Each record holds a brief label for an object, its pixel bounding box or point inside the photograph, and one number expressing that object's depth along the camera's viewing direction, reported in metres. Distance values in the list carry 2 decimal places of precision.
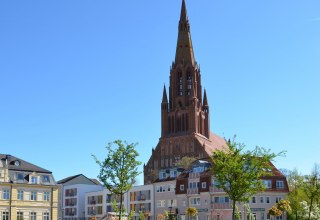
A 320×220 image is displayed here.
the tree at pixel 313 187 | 70.88
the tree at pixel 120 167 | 60.91
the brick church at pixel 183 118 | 156.00
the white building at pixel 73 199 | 129.12
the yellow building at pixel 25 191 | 81.12
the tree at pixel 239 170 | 55.00
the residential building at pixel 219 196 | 86.56
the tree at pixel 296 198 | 83.38
